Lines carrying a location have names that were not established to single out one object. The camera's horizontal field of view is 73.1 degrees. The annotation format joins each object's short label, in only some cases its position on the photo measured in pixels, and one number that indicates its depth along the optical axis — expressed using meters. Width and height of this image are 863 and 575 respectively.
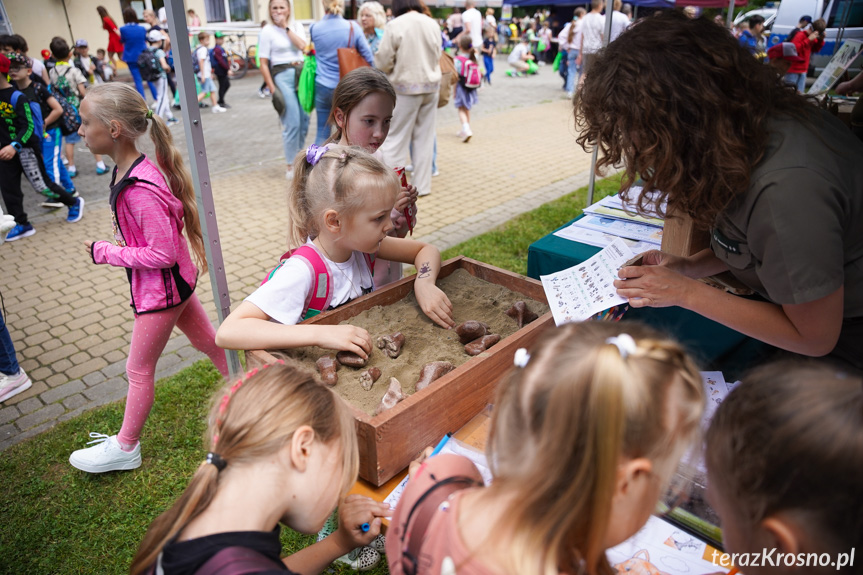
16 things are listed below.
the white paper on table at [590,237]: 2.82
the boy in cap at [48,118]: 5.43
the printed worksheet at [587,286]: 1.80
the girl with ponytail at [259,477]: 1.07
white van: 8.45
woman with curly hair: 1.43
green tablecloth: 2.58
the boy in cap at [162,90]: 9.99
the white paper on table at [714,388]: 1.79
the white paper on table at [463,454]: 1.51
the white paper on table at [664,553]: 1.29
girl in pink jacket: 2.47
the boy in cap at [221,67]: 11.99
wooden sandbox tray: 1.48
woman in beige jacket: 5.95
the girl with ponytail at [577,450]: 0.89
